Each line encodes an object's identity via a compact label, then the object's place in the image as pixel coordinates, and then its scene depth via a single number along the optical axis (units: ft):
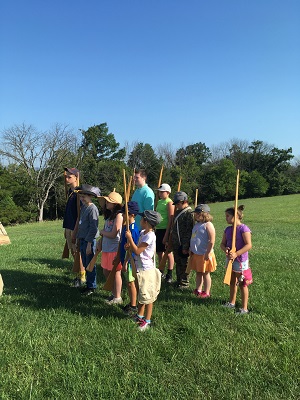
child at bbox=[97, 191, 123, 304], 16.81
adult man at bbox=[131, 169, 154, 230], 19.15
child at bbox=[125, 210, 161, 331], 14.12
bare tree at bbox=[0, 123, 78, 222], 149.18
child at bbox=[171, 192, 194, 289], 20.12
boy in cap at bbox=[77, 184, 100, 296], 18.75
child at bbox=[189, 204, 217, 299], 17.99
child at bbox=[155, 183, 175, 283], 20.99
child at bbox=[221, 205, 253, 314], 15.76
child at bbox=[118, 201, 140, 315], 15.70
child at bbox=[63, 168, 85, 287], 21.53
